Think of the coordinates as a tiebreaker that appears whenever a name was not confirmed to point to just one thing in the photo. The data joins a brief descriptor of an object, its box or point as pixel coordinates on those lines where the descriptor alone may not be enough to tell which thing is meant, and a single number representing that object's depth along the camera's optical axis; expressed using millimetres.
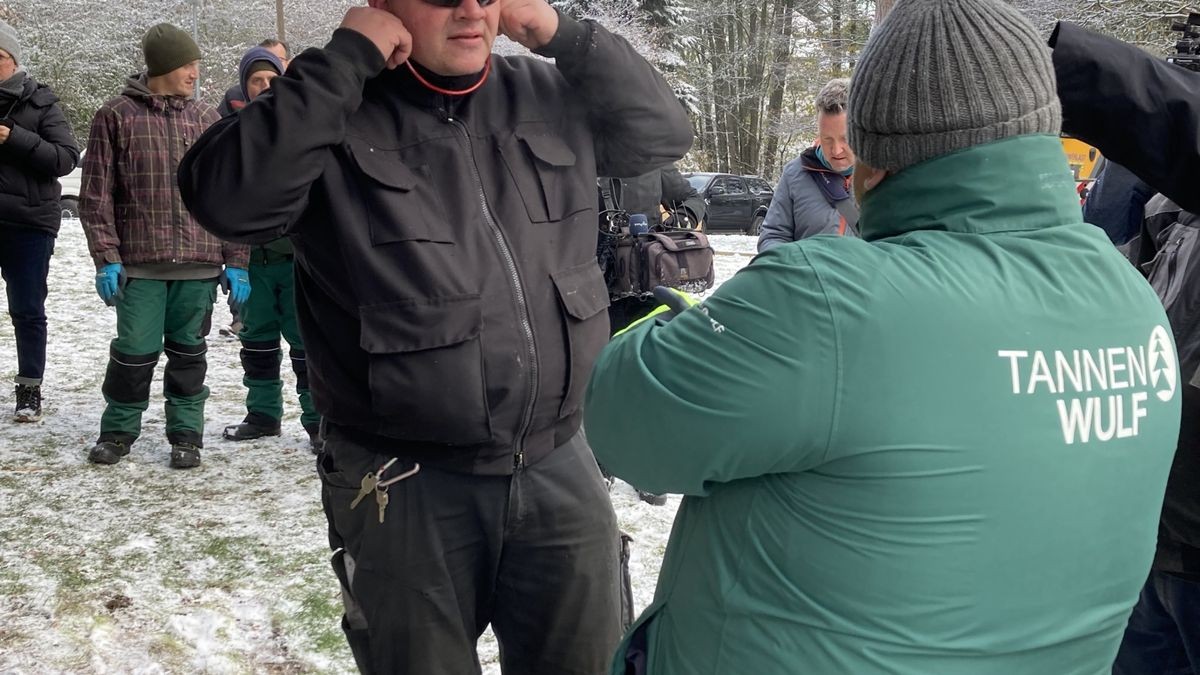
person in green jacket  1169
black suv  21578
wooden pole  20344
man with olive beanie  4605
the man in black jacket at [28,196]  5055
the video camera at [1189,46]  2289
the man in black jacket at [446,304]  1950
